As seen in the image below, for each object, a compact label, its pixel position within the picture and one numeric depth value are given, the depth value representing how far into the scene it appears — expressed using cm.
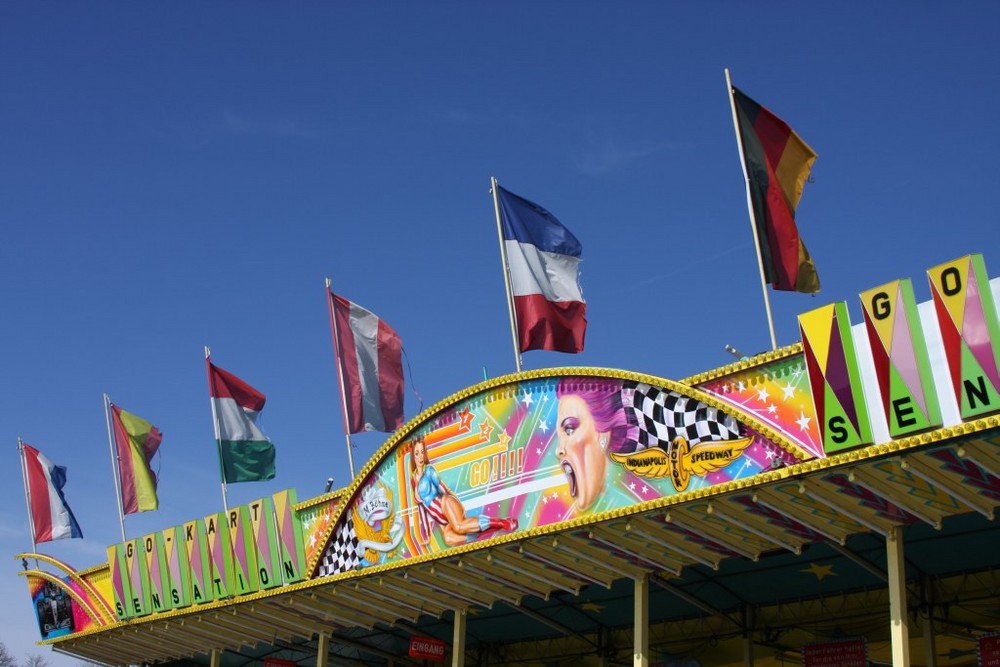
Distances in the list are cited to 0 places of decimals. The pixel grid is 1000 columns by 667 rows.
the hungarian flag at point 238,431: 2722
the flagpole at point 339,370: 2512
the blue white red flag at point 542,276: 2105
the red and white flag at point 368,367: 2544
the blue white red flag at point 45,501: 3525
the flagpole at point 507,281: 2105
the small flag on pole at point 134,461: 3145
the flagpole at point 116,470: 3186
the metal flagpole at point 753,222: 1739
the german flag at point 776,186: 1830
